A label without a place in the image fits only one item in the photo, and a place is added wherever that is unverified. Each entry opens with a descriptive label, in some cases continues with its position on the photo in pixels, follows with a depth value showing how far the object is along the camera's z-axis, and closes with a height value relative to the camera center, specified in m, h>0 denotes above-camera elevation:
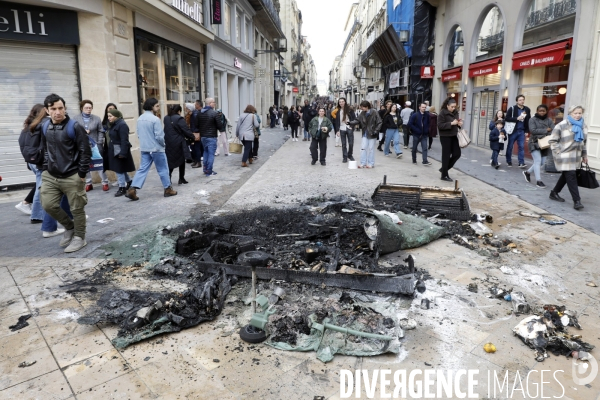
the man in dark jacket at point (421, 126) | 11.73 -0.22
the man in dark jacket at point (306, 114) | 20.06 +0.14
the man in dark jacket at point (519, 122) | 10.88 -0.08
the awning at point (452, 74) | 19.38 +2.12
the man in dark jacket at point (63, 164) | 4.76 -0.55
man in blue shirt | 7.50 -0.54
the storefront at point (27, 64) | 8.17 +1.06
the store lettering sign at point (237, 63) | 21.38 +2.79
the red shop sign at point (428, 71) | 22.86 +2.58
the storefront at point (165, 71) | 11.17 +1.42
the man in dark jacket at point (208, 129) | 9.98 -0.29
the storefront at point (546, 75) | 11.54 +1.35
